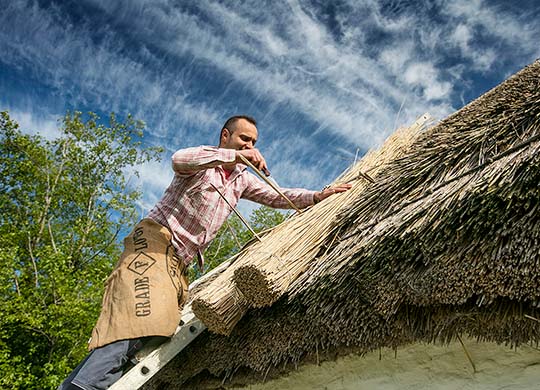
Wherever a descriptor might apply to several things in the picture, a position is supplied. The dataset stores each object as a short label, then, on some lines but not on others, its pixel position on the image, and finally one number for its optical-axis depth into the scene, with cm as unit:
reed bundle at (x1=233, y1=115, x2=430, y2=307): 227
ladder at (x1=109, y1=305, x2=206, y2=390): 246
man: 251
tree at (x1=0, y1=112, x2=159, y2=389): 1109
